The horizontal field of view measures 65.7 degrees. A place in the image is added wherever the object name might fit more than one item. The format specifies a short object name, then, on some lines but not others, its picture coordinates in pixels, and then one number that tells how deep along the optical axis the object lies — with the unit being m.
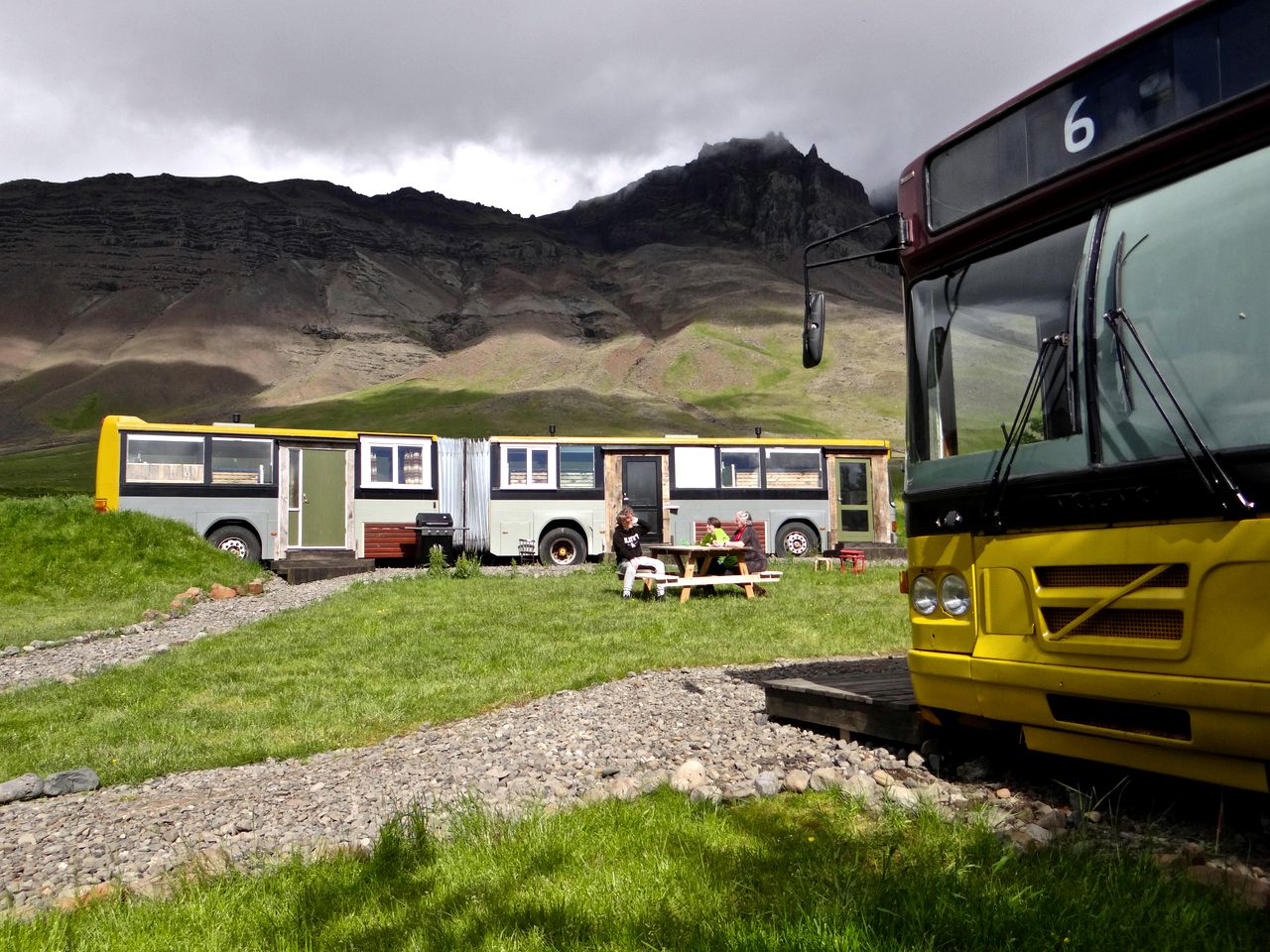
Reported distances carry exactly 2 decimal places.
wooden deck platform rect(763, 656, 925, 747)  5.58
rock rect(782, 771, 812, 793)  5.01
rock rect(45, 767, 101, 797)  5.91
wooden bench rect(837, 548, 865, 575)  19.83
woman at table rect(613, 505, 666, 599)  16.80
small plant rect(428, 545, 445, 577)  18.84
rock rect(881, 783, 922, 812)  4.48
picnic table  14.43
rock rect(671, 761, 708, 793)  4.99
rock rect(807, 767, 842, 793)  4.93
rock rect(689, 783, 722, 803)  4.76
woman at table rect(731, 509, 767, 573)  15.38
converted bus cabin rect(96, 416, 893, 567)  22.20
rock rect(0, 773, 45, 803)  5.76
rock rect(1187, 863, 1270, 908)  3.35
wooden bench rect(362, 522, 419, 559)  23.14
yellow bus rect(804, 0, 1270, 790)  3.83
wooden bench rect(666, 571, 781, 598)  14.38
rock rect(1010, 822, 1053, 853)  3.92
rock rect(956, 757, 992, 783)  5.12
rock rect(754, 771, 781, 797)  4.98
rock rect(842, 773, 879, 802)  4.71
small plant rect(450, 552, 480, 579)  18.42
